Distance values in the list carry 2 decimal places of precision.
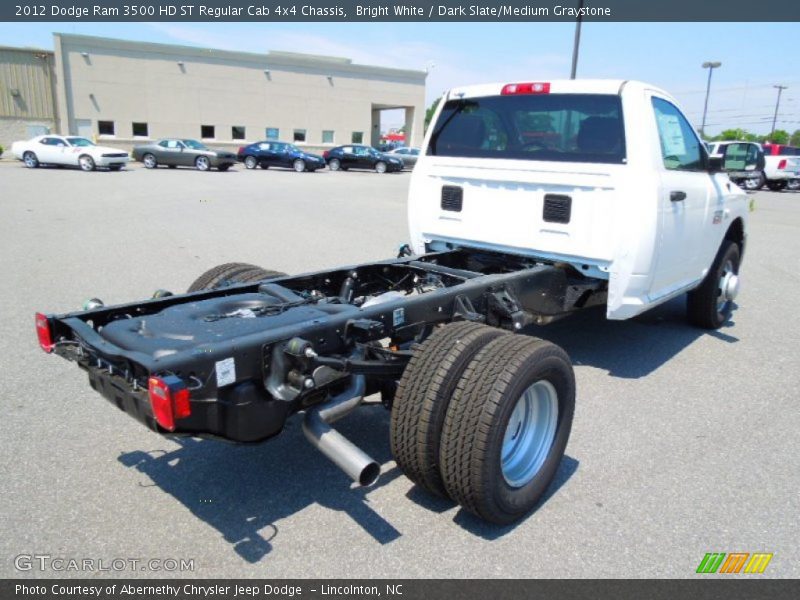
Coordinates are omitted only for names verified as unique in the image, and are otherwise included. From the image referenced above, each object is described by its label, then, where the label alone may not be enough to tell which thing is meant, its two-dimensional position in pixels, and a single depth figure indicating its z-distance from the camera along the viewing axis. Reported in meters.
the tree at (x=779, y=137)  81.88
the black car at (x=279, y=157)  31.31
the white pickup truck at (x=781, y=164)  26.27
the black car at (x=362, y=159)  32.72
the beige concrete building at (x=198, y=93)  38.62
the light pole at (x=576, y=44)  19.11
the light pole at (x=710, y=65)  34.17
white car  25.75
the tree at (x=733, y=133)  76.25
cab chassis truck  2.73
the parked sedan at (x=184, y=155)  28.50
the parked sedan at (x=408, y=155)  36.84
